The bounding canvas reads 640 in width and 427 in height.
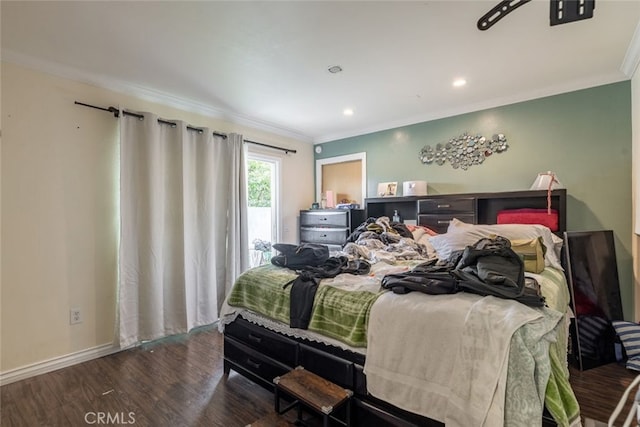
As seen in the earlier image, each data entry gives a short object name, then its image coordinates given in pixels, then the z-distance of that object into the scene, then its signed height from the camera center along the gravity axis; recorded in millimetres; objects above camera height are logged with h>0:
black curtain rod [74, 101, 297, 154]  2780 +975
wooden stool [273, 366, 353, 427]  1458 -945
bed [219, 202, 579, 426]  1146 -672
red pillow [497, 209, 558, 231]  2926 -88
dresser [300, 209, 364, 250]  4246 -206
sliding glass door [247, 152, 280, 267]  4285 +103
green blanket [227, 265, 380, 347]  1616 -586
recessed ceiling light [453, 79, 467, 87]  2926 +1265
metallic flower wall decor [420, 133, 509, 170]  3479 +730
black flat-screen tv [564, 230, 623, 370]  2492 -796
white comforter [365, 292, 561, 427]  1170 -627
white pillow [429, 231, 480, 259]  2643 -296
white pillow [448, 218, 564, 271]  2541 -222
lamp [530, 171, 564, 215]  2930 +249
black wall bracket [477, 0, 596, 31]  1249 +856
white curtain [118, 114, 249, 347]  2879 -138
